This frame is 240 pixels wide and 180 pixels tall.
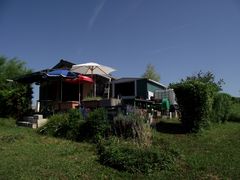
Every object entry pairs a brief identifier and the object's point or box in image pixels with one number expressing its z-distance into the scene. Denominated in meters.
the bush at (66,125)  6.76
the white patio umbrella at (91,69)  10.62
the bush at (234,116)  10.86
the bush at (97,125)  6.34
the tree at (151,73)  31.51
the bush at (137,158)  4.33
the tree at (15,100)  10.10
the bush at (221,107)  8.98
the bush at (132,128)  5.51
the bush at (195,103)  7.19
